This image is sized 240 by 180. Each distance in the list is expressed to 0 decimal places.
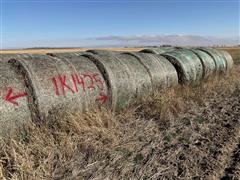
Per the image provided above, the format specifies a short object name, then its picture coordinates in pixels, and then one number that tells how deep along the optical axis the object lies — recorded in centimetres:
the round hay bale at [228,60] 834
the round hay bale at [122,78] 332
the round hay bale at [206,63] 631
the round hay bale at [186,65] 517
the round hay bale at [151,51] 678
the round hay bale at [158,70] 427
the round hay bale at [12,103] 223
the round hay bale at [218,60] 726
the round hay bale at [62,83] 249
